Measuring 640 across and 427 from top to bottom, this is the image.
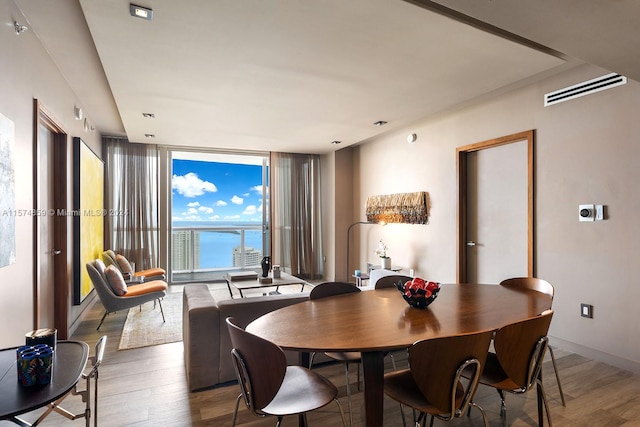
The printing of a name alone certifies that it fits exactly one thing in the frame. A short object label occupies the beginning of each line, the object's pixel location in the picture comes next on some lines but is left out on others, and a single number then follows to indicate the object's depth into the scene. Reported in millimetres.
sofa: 2482
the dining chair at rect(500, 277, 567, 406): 2506
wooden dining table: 1524
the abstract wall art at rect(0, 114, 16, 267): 2049
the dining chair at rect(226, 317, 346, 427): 1396
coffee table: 4332
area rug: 3523
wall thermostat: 3146
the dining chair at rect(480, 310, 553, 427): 1618
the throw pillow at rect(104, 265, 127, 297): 3840
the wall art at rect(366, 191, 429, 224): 5090
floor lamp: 6284
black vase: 4766
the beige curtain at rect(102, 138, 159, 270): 6008
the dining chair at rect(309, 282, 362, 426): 2443
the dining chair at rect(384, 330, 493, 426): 1417
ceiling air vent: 2996
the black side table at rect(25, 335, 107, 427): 1455
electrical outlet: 3164
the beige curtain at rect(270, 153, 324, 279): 7000
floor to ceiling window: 7055
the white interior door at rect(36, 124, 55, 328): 2967
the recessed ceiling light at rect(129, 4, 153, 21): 2111
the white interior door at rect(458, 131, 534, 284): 3781
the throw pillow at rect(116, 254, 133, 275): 4938
